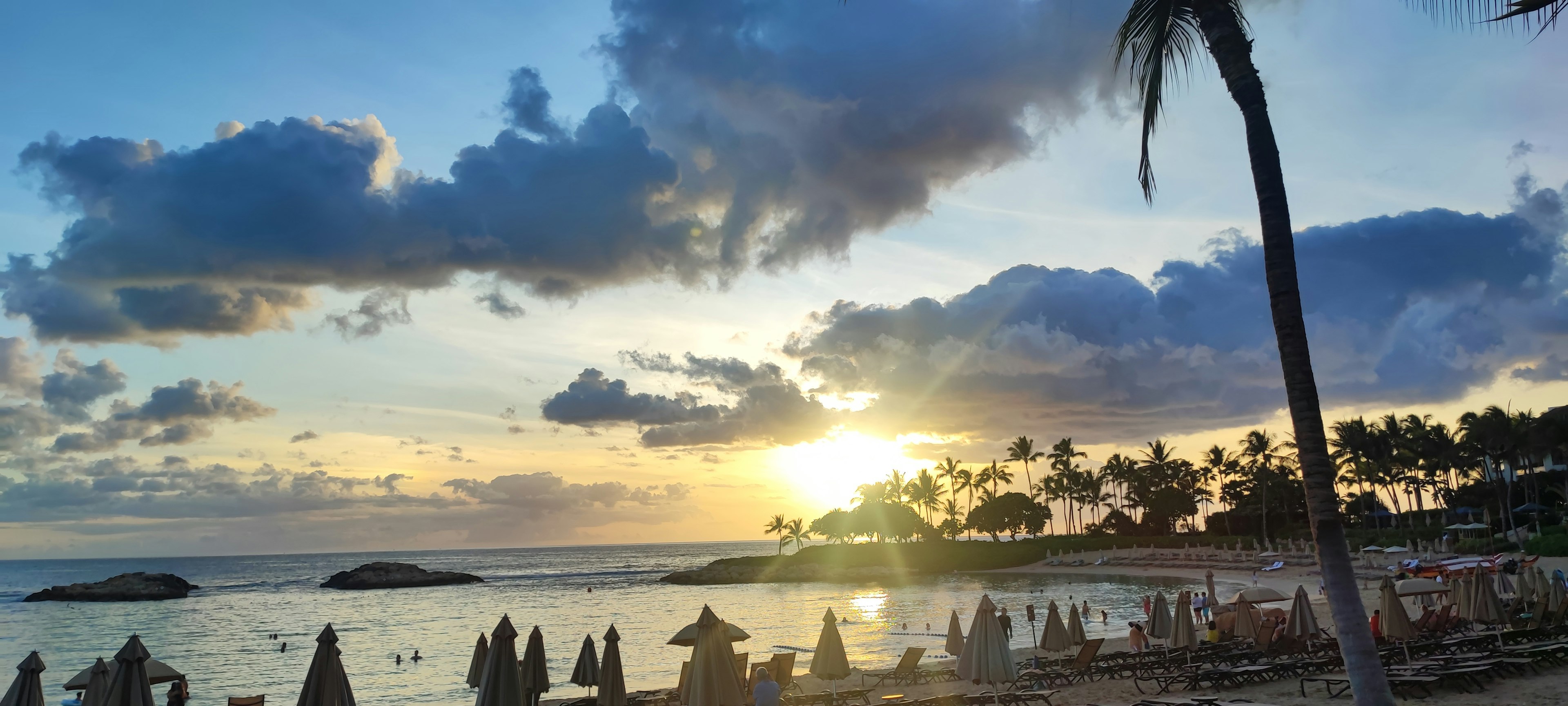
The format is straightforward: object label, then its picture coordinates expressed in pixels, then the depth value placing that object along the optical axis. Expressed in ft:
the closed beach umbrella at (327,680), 36.55
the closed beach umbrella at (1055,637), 66.03
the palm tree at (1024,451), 386.52
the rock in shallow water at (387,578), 353.72
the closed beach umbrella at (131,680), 30.78
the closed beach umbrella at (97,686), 42.45
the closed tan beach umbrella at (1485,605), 59.16
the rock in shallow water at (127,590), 307.58
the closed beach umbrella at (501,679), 36.99
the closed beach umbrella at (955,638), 69.41
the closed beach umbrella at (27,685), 39.37
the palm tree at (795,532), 446.19
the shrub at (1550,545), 139.03
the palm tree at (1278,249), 24.62
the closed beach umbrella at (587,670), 56.34
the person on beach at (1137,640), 73.46
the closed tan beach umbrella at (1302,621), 58.70
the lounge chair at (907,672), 70.38
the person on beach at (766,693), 42.39
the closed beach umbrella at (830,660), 56.18
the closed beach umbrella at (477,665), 61.72
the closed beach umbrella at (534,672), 52.44
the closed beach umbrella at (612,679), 51.24
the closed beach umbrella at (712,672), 39.19
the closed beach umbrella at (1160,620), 63.36
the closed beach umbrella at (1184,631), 60.23
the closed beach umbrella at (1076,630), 71.82
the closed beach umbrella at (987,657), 47.39
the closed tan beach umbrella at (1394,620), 52.65
